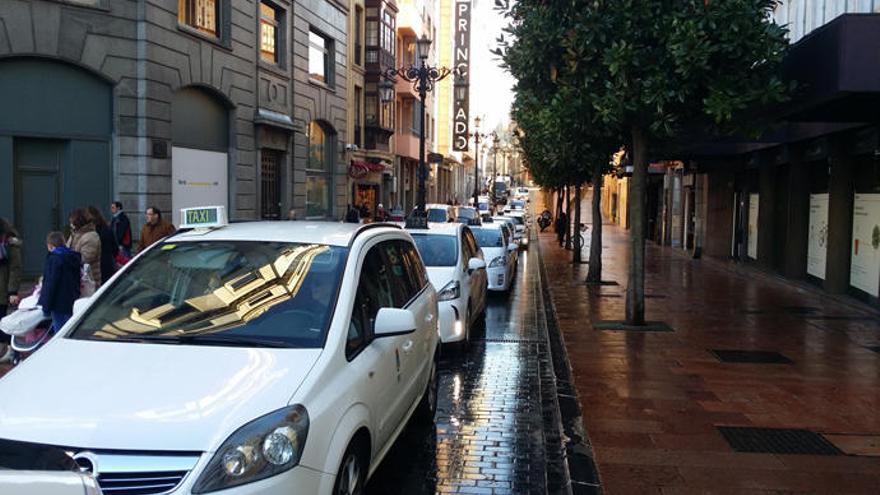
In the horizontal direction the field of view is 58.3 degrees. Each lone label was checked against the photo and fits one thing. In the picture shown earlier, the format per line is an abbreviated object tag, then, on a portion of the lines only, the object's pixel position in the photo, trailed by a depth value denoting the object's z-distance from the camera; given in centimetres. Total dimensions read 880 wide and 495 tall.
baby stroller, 710
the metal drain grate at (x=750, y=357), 941
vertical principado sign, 6306
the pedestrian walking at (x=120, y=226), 1309
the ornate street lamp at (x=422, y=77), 2064
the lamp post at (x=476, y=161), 4975
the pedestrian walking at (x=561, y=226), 3412
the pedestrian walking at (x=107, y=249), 1089
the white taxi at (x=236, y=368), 324
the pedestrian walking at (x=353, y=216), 2720
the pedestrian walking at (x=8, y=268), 885
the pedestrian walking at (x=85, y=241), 938
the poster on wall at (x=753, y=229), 2195
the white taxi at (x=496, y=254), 1609
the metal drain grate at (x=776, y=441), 603
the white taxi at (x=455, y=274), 970
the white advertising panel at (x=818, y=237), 1645
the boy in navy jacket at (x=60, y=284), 754
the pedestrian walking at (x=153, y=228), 1218
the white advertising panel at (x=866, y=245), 1362
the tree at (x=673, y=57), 974
